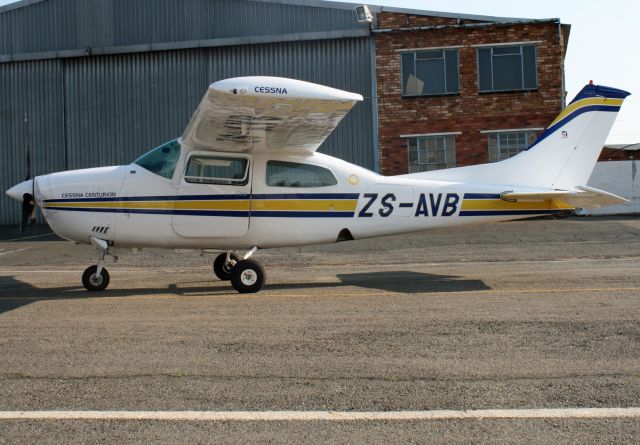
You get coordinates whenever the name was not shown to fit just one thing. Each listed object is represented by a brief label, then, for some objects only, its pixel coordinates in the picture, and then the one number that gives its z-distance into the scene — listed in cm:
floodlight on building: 2222
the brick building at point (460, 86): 2286
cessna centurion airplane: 874
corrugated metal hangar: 2339
